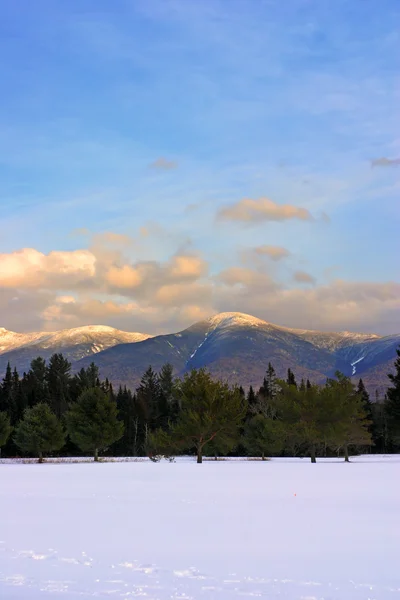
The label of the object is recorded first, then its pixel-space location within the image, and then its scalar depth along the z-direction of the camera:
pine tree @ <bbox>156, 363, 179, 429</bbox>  127.94
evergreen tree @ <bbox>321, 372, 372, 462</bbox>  80.88
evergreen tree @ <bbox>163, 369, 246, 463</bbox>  76.19
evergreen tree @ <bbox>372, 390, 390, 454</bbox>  122.85
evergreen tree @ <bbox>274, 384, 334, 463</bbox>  80.38
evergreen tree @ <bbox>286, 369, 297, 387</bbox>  138.46
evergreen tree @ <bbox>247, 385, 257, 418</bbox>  118.00
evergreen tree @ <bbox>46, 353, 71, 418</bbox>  123.25
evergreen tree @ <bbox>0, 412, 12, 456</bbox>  95.99
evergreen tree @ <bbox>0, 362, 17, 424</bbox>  117.19
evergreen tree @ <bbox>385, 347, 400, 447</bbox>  106.00
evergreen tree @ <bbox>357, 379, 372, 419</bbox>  119.49
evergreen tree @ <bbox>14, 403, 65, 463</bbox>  89.00
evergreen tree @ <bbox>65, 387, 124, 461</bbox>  88.06
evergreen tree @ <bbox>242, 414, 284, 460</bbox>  88.12
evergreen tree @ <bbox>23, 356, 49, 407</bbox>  120.50
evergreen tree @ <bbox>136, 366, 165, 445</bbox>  127.21
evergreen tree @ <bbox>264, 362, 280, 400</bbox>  140.62
